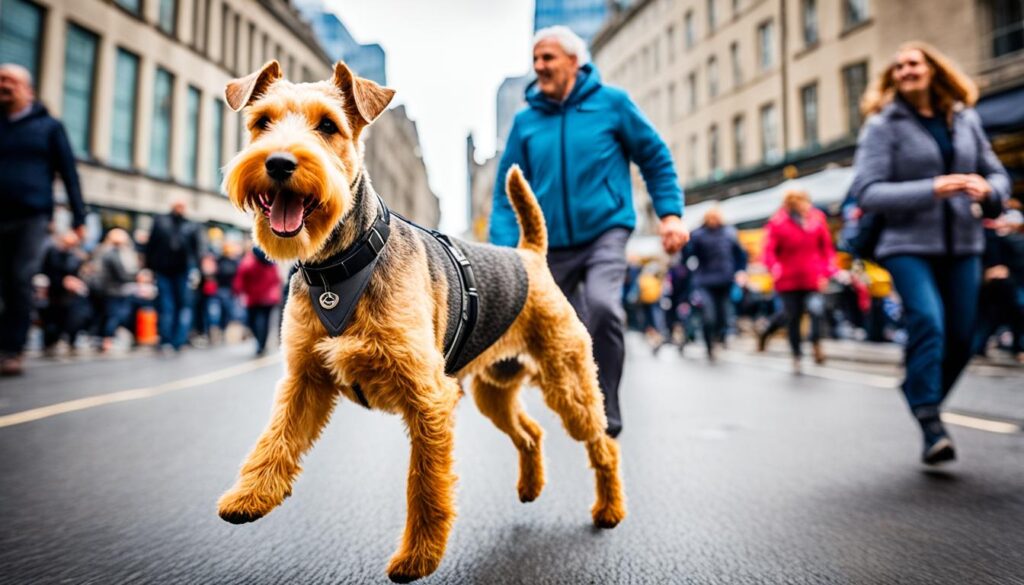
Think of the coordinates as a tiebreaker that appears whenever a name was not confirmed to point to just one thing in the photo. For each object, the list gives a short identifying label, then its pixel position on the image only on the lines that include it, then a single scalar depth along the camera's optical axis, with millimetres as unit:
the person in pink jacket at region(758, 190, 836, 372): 8297
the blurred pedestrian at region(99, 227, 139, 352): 10938
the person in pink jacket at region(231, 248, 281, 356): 10117
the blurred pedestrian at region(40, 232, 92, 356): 9781
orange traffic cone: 13078
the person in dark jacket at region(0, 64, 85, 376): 5824
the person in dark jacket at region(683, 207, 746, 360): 9523
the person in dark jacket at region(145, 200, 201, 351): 9914
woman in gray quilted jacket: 3367
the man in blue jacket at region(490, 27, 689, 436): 3236
